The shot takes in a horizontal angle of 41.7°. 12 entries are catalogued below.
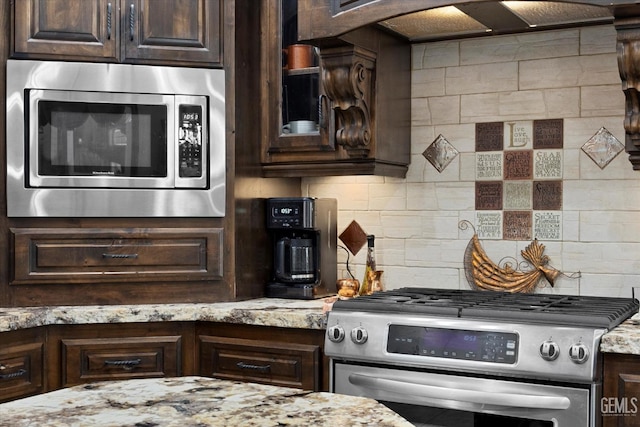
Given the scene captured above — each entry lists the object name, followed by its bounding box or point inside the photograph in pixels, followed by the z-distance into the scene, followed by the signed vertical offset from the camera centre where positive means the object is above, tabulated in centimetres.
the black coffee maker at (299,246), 342 -21
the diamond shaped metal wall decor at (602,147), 316 +19
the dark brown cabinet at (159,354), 297 -59
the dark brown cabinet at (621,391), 244 -57
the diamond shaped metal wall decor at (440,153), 349 +18
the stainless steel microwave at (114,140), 319 +21
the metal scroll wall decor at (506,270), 329 -29
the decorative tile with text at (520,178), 328 +7
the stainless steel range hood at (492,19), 290 +66
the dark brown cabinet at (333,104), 318 +37
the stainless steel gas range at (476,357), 245 -50
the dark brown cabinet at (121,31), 320 +63
